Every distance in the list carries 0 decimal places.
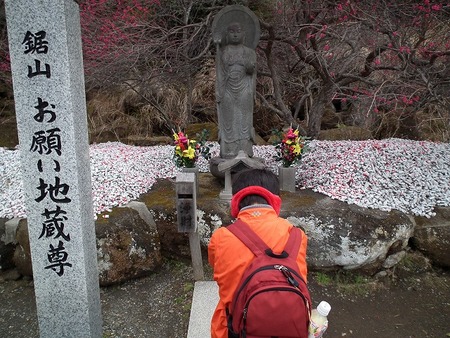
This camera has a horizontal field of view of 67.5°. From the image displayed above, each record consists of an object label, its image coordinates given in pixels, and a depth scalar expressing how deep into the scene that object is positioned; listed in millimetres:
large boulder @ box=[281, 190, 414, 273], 3680
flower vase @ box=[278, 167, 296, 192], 4582
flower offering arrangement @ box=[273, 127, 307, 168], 4496
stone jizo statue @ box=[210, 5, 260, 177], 4664
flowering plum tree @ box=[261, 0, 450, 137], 4012
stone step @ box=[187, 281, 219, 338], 2783
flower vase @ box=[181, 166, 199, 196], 4570
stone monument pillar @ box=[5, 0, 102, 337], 2119
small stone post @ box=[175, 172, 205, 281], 3260
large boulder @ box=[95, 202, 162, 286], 3521
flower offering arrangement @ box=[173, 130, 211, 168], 4520
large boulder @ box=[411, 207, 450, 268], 3846
